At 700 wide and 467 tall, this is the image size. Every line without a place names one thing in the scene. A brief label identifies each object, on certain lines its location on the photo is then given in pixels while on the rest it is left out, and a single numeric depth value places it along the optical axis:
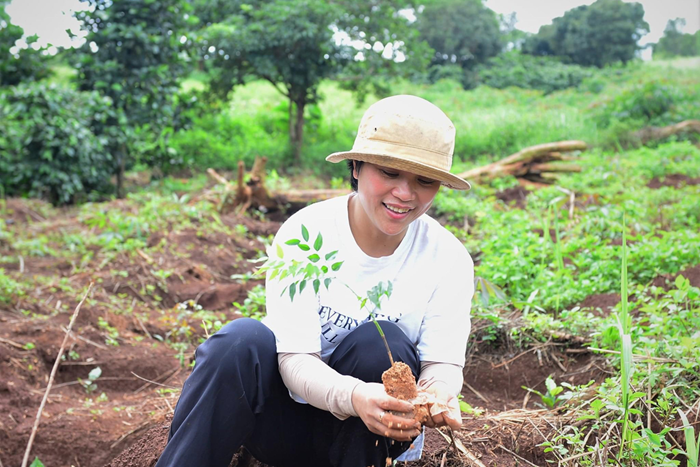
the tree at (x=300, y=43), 8.84
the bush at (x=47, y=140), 6.97
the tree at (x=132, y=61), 7.57
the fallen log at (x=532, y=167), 7.44
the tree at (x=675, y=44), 19.09
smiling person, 1.67
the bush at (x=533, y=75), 17.83
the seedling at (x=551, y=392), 2.23
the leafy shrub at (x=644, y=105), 10.69
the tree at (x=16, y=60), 7.41
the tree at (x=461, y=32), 19.08
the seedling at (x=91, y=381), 2.98
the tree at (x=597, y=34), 19.55
